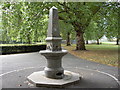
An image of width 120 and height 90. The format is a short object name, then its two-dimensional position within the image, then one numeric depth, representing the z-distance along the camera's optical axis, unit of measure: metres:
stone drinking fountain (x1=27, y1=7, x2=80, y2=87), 5.36
